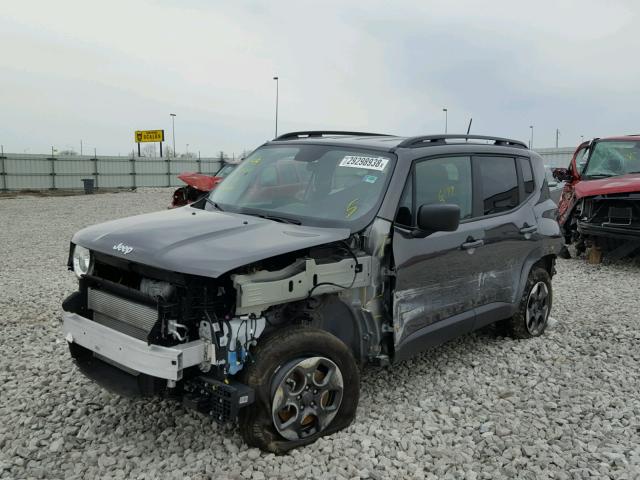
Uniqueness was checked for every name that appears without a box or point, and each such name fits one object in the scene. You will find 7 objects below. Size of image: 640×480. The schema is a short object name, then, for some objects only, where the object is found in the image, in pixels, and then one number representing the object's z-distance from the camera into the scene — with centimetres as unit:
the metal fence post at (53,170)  3312
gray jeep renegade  325
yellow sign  4847
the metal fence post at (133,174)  3541
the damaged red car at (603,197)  943
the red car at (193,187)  1407
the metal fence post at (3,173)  3085
